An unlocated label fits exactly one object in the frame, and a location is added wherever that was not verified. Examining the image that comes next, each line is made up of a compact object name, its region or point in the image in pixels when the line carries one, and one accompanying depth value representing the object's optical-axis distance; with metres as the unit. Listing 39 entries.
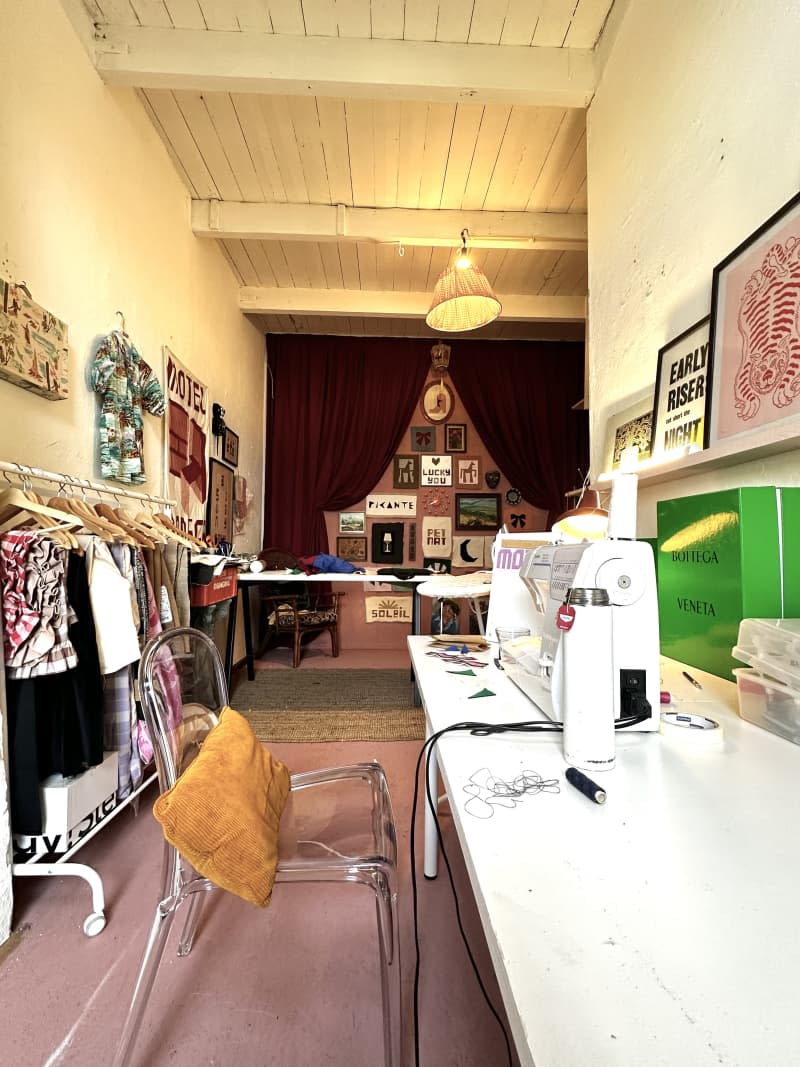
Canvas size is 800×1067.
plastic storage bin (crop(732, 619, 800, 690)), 0.80
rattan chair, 3.74
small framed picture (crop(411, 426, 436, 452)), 4.63
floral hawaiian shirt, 1.87
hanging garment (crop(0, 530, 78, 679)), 1.17
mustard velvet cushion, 0.74
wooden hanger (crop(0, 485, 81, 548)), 1.31
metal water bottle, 0.67
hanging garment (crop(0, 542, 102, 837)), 1.19
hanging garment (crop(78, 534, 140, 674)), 1.42
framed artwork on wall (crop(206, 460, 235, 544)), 3.19
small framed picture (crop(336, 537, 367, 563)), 4.57
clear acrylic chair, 0.87
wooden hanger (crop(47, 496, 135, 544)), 1.53
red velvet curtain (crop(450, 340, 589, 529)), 4.55
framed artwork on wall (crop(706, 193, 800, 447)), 1.02
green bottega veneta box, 1.00
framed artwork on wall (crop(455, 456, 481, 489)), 4.64
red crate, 2.46
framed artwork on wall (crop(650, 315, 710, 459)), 1.32
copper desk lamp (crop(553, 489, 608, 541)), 1.53
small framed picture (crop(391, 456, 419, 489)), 4.62
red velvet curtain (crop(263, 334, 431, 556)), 4.48
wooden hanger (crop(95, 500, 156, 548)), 1.76
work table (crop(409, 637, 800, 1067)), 0.32
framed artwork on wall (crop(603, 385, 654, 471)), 1.64
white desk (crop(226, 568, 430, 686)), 3.13
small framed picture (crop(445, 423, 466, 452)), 4.64
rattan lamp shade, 2.45
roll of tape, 0.78
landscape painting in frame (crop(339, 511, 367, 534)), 4.59
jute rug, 2.49
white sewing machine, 0.81
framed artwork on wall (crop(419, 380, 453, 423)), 4.54
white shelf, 0.95
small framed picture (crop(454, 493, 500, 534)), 4.62
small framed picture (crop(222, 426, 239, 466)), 3.42
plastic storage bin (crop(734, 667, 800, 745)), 0.79
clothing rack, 1.23
